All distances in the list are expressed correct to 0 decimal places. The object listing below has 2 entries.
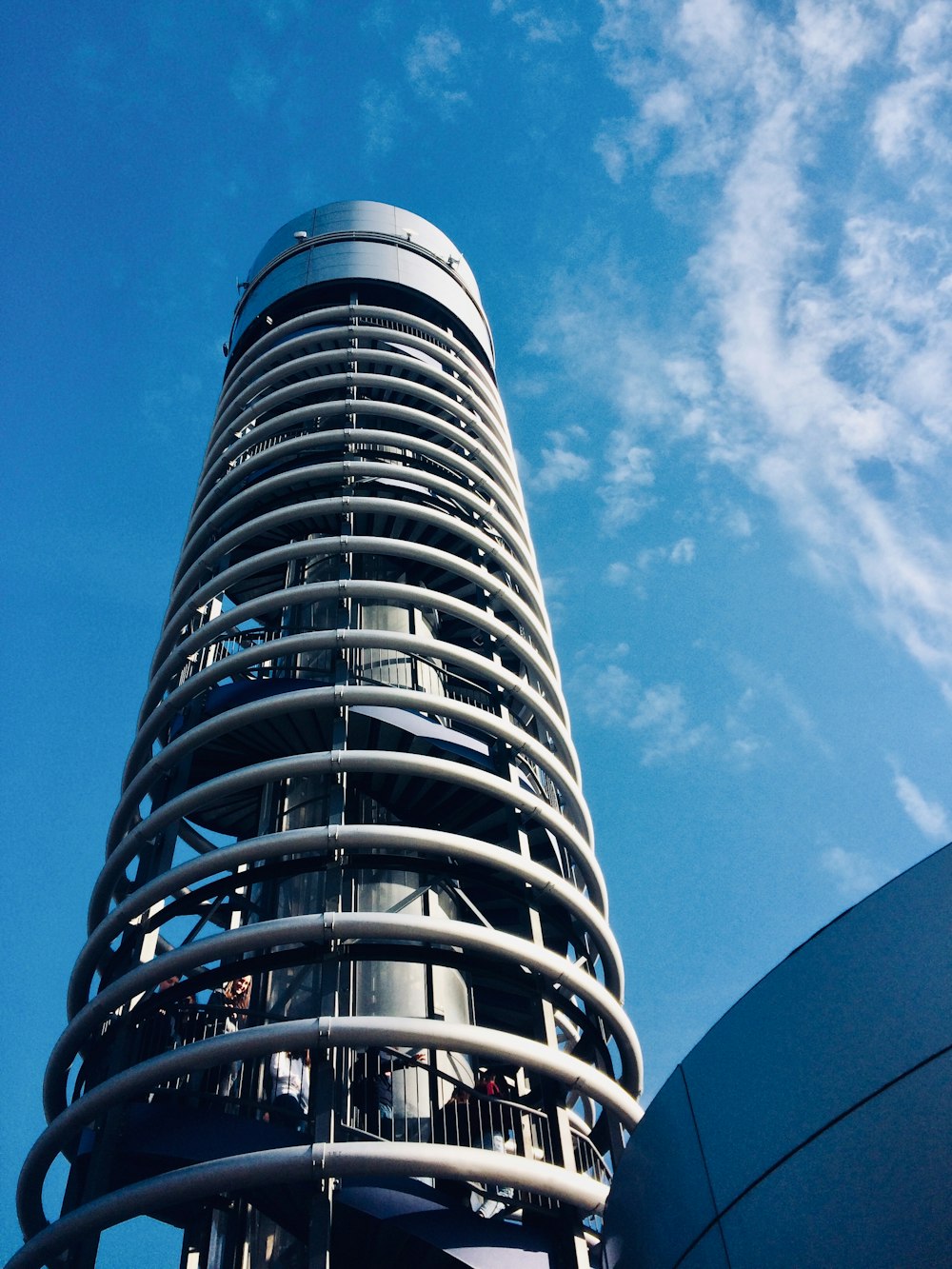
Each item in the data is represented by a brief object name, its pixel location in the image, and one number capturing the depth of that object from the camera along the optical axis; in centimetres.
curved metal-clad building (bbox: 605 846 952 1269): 745
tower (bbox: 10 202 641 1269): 1183
